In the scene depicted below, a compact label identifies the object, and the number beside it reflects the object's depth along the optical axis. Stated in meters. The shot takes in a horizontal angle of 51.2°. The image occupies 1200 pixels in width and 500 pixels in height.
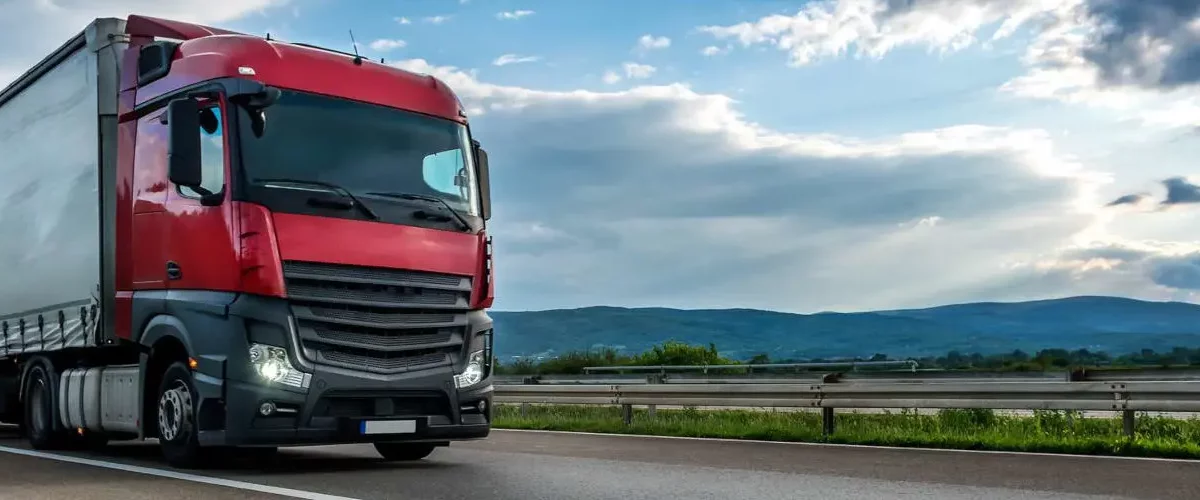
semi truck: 10.05
